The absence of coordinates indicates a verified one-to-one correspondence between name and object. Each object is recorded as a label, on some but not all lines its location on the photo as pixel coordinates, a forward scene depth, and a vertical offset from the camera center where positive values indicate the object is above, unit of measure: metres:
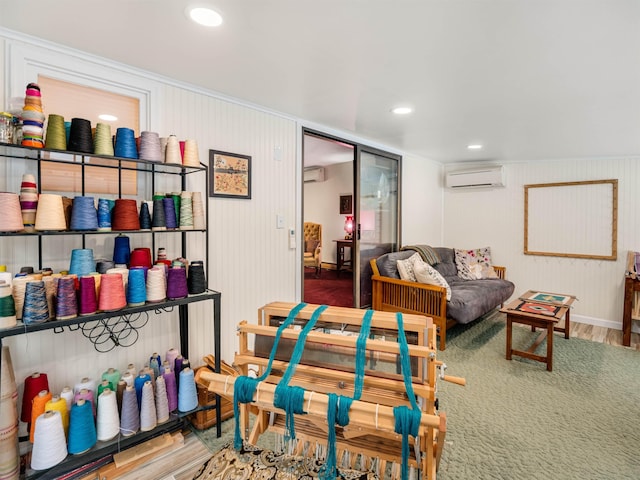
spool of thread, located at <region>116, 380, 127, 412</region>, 1.75 -0.82
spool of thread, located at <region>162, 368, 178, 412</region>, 1.87 -0.87
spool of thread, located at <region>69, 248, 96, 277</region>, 1.64 -0.15
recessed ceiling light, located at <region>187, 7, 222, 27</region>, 1.46 +0.96
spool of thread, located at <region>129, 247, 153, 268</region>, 1.88 -0.14
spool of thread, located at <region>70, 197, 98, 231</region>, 1.61 +0.09
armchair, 6.61 -0.29
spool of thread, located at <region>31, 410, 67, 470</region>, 1.44 -0.91
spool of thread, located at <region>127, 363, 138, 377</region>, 1.89 -0.78
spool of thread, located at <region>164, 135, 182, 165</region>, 1.91 +0.46
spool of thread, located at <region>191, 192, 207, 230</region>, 2.00 +0.13
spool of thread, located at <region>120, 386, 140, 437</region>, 1.70 -0.92
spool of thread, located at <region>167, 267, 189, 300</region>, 1.82 -0.27
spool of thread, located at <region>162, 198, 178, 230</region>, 1.89 +0.11
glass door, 3.95 +0.27
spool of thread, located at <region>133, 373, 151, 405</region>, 1.76 -0.78
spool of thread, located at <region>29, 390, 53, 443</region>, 1.54 -0.81
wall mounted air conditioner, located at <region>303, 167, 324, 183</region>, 7.32 +1.29
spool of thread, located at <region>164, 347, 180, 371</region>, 2.01 -0.75
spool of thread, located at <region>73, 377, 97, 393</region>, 1.72 -0.79
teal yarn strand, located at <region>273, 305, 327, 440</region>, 1.06 -0.51
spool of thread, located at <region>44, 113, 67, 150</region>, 1.55 +0.46
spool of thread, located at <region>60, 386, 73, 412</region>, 1.61 -0.79
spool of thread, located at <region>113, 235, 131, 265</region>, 1.88 -0.10
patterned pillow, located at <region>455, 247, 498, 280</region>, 4.63 -0.45
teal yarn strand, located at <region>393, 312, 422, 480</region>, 0.95 -0.53
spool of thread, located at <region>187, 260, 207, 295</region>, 1.92 -0.26
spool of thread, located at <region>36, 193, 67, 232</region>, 1.52 +0.09
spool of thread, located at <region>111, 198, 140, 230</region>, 1.75 +0.09
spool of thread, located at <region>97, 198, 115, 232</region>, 1.70 +0.08
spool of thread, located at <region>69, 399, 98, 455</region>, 1.54 -0.91
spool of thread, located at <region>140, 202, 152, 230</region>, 1.87 +0.09
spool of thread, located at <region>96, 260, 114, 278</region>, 1.81 -0.18
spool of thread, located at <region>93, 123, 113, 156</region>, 1.67 +0.46
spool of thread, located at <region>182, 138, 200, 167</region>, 1.97 +0.46
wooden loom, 1.15 -0.52
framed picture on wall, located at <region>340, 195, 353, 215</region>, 6.90 +0.58
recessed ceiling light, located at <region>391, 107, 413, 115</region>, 2.71 +1.00
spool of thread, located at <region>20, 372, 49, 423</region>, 1.63 -0.78
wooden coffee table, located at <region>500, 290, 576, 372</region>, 2.89 -0.73
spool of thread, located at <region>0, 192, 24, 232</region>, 1.42 +0.08
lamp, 6.88 +0.13
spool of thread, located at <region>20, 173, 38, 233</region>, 1.54 +0.14
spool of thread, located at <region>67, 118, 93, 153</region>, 1.60 +0.46
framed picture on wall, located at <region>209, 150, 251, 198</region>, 2.42 +0.43
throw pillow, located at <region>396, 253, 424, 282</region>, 3.70 -0.41
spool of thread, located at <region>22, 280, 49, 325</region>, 1.41 -0.30
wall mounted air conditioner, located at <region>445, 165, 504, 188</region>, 4.80 +0.81
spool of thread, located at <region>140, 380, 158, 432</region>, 1.74 -0.92
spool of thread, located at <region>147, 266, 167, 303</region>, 1.74 -0.27
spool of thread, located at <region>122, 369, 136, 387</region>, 1.76 -0.78
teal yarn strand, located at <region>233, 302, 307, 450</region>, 1.13 -0.53
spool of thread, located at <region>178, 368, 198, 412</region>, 1.89 -0.90
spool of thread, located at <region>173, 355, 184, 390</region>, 2.00 -0.80
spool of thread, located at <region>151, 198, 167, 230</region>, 1.88 +0.10
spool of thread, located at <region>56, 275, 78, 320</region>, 1.47 -0.29
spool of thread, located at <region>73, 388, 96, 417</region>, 1.61 -0.80
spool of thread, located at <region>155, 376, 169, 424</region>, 1.79 -0.91
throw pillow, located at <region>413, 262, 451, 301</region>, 3.46 -0.45
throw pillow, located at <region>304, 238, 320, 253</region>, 7.16 -0.27
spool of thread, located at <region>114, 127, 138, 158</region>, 1.74 +0.46
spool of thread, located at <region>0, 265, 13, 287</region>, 1.38 -0.19
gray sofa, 3.32 -0.68
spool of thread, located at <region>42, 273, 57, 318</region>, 1.50 -0.27
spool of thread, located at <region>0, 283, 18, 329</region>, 1.36 -0.31
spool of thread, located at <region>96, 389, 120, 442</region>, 1.63 -0.90
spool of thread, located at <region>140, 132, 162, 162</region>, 1.82 +0.47
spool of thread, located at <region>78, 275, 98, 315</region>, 1.53 -0.29
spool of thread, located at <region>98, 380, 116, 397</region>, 1.71 -0.79
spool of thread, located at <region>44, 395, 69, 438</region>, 1.54 -0.81
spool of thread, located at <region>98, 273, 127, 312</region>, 1.58 -0.29
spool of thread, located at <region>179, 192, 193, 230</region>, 1.96 +0.12
